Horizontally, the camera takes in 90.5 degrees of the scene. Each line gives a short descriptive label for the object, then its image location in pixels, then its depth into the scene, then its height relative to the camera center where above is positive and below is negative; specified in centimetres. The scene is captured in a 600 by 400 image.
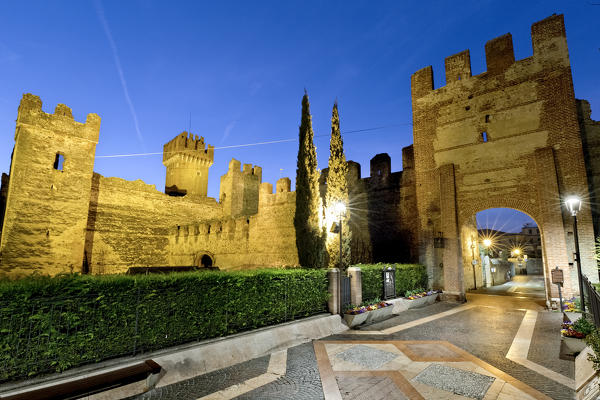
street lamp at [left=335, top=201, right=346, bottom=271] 950 +123
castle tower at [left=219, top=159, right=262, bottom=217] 3102 +607
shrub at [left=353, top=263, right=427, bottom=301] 1034 -124
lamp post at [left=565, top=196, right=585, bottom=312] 770 +103
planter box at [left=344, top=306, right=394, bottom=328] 840 -206
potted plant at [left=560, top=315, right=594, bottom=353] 563 -170
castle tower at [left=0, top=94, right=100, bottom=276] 1786 +350
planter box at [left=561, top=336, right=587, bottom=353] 559 -184
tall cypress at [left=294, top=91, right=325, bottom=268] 1114 +176
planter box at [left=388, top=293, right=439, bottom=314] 1060 -213
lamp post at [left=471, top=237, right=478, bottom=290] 1715 -40
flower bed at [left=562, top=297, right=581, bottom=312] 876 -179
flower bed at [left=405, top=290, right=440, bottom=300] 1159 -195
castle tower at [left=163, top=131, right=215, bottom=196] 3459 +967
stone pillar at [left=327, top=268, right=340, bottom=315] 860 -130
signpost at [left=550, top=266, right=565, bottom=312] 989 -100
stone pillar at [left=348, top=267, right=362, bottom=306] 939 -122
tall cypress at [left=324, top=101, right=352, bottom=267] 1118 +221
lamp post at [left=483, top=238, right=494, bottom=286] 1850 +18
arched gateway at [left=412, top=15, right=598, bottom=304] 1134 +421
